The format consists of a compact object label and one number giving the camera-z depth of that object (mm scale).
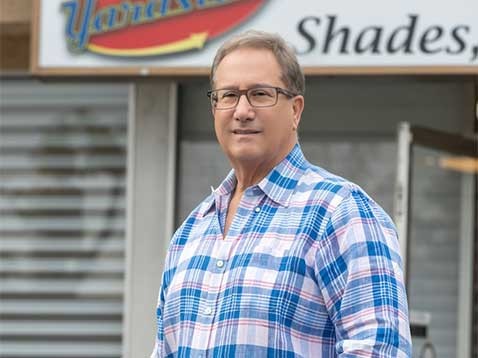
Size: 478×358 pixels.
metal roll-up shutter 9432
